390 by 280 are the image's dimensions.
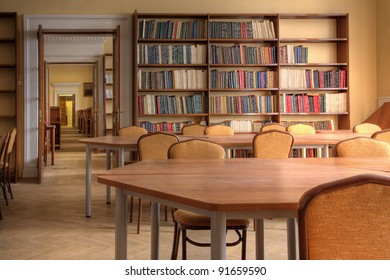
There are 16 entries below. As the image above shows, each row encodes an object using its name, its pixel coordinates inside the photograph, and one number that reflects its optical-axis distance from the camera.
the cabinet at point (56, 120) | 12.72
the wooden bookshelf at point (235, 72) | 7.03
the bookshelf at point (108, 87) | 11.96
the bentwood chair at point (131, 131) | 5.48
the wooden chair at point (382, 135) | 3.69
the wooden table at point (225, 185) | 1.38
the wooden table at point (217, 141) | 4.19
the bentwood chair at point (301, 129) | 5.75
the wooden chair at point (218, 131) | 5.70
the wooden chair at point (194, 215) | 2.45
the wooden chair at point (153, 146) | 3.89
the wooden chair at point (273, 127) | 5.53
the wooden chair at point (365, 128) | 5.62
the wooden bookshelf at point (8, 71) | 7.03
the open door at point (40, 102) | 6.71
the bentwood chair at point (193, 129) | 5.78
